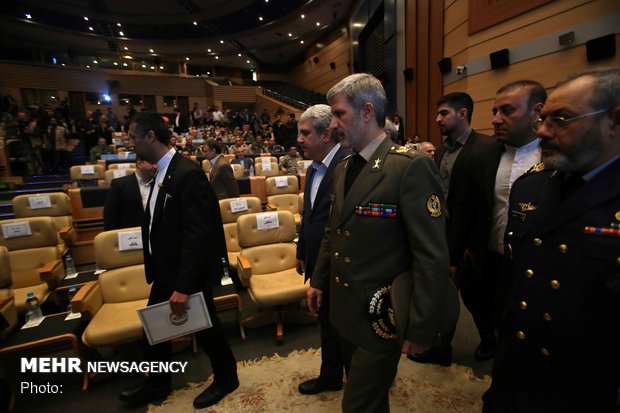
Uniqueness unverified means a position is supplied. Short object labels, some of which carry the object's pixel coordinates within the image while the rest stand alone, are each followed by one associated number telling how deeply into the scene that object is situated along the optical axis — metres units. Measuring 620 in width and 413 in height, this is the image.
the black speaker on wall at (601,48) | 3.39
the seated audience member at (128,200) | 2.68
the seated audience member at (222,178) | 3.94
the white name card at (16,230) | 2.78
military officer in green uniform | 1.03
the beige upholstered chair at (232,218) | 3.36
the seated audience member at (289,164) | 6.02
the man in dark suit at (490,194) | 1.62
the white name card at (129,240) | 2.38
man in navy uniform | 0.81
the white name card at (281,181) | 4.52
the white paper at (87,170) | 4.97
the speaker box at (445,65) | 6.18
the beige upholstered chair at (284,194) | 4.18
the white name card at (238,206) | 3.37
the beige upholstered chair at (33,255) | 2.56
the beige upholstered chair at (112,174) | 4.68
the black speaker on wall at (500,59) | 4.65
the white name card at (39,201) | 3.54
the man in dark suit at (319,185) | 1.69
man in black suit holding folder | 1.60
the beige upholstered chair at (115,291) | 2.03
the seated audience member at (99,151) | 7.61
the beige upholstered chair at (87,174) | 4.41
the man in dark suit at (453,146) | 2.01
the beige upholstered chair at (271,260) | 2.53
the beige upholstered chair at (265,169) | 6.00
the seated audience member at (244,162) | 5.75
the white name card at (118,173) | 4.68
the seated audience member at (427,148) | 2.44
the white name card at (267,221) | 2.82
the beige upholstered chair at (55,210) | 3.48
